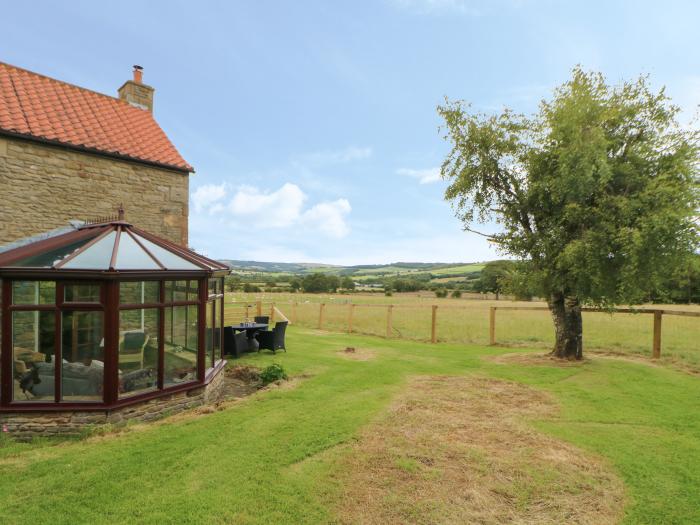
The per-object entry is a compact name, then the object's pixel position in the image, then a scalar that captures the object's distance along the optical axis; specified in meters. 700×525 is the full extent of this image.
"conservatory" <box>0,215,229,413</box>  5.87
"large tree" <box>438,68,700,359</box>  9.28
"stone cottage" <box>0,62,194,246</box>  8.20
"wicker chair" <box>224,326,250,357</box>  11.44
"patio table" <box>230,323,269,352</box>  12.40
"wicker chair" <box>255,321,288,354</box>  12.20
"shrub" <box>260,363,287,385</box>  8.89
